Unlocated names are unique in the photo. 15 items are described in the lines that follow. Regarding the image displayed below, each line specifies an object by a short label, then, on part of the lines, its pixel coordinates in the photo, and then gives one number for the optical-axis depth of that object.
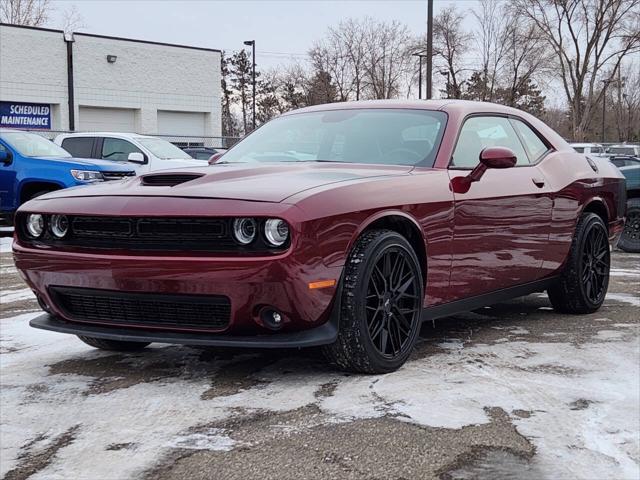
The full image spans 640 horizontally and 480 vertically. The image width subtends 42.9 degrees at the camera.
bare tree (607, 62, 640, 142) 74.62
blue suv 11.70
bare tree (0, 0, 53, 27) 41.78
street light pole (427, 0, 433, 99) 23.55
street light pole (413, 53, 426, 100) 41.38
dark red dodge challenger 3.39
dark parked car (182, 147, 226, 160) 20.56
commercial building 28.80
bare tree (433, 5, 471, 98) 43.41
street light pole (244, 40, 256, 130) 43.57
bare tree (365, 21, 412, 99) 46.34
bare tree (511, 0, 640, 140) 43.78
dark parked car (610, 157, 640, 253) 10.59
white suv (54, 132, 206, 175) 14.37
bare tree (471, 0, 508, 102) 43.16
